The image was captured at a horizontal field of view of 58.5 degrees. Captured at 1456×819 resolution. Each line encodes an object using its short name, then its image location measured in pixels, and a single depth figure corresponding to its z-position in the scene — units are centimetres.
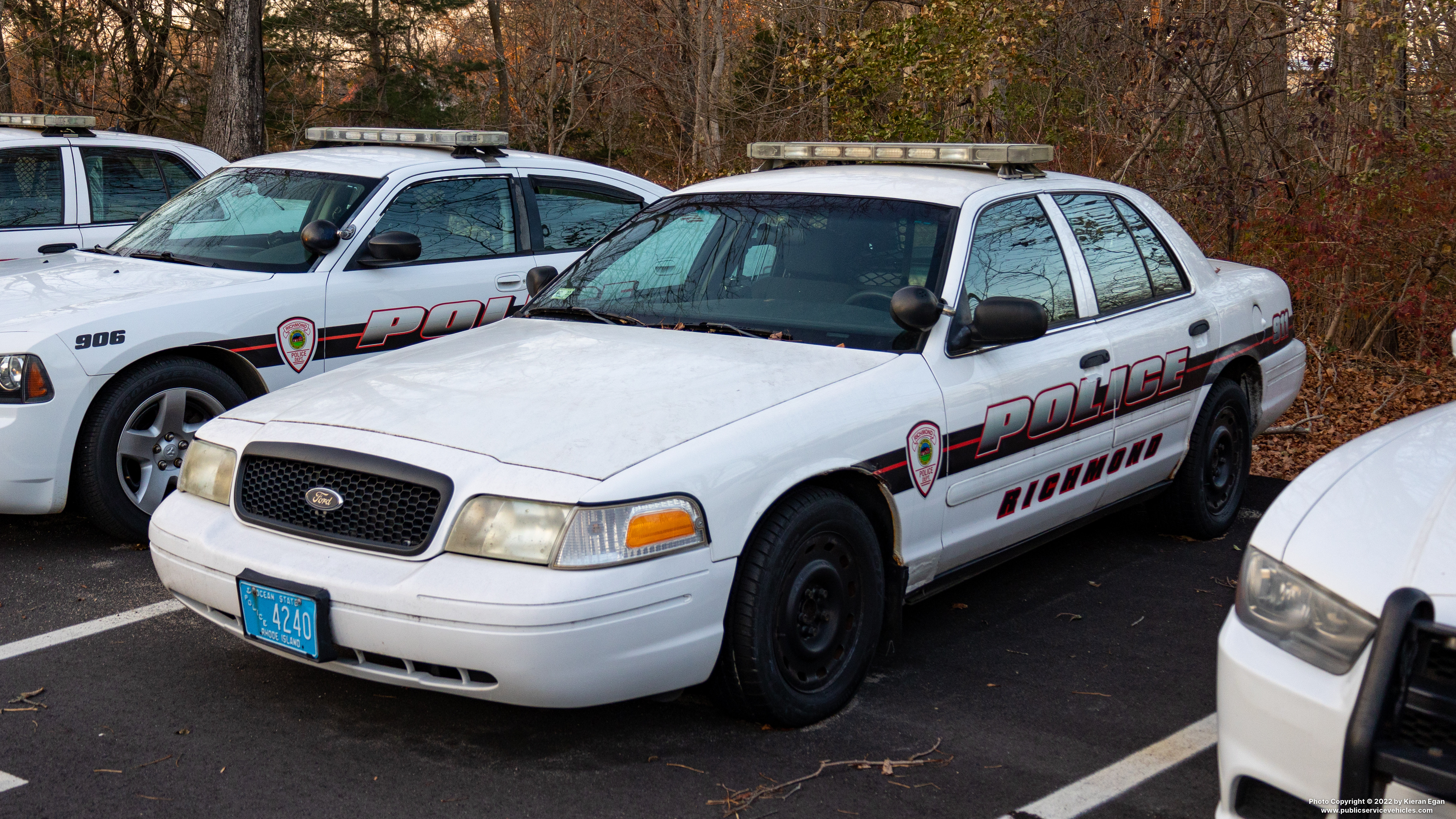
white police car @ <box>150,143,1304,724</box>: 323
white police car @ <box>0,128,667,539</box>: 514
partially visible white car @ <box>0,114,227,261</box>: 776
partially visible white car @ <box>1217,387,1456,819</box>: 236
